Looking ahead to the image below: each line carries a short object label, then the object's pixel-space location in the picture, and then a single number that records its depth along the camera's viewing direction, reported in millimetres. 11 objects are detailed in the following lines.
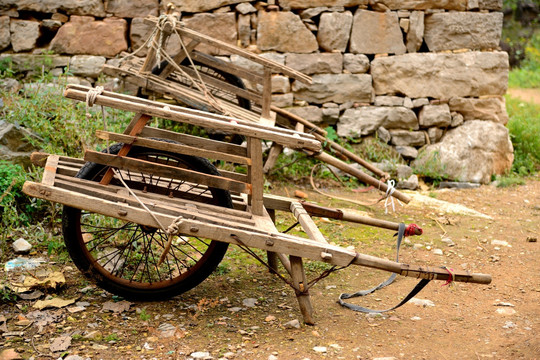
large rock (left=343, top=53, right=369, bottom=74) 6199
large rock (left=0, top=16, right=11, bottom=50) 5789
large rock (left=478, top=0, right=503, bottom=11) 6277
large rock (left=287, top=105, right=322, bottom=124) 6160
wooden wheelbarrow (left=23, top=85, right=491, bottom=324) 2820
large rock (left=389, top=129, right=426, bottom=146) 6410
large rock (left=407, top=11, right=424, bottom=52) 6199
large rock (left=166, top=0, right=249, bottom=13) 5871
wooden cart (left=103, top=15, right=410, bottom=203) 4625
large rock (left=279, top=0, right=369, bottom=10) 5980
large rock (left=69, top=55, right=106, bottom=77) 5918
